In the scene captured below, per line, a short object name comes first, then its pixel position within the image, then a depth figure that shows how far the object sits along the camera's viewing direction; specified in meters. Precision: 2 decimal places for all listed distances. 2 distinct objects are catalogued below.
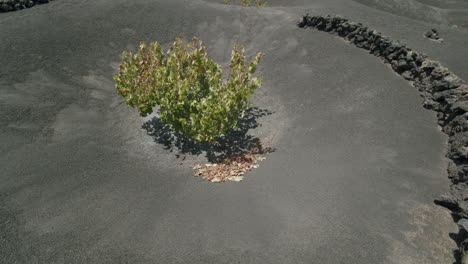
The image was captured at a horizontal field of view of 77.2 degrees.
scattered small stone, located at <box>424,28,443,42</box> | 12.66
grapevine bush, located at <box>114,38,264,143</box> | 8.05
